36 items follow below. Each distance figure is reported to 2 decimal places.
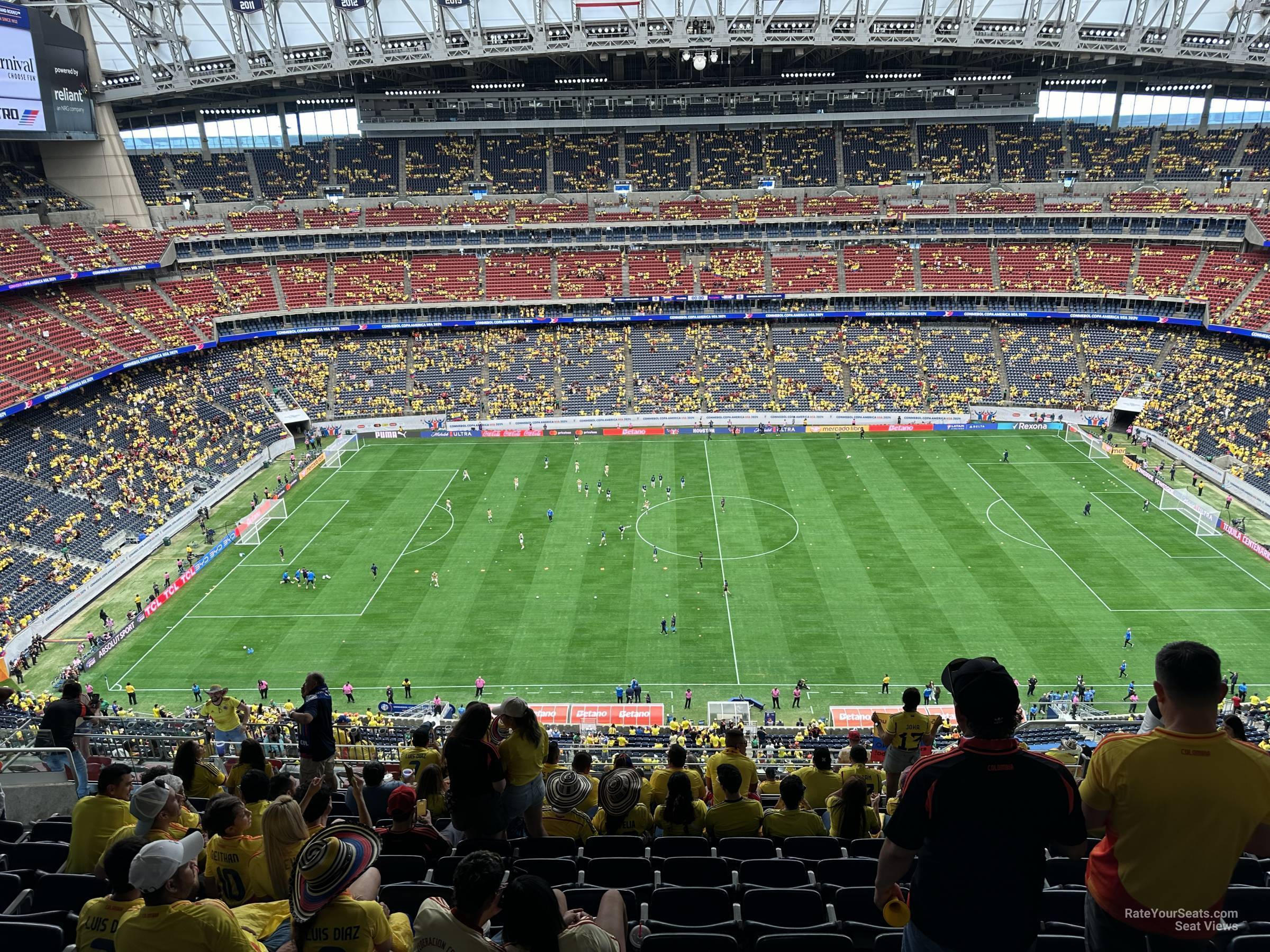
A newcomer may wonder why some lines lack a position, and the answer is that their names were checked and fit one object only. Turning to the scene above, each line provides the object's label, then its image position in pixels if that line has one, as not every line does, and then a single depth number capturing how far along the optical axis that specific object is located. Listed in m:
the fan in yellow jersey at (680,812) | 10.34
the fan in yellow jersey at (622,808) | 10.33
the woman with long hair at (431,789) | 10.56
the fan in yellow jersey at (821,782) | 12.06
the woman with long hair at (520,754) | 9.04
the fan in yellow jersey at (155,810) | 6.83
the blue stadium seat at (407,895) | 7.66
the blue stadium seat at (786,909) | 7.88
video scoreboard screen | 57.69
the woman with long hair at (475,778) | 8.30
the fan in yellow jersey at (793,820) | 10.30
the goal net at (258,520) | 50.09
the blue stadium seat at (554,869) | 8.31
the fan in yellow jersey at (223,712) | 17.97
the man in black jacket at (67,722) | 13.64
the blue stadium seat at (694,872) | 8.91
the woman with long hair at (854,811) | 10.34
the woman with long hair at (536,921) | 4.64
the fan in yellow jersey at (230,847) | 7.03
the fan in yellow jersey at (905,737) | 12.98
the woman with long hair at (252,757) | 10.99
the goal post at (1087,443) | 60.81
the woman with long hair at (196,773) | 10.70
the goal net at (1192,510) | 47.94
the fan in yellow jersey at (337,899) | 5.26
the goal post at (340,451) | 62.69
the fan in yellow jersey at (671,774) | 11.62
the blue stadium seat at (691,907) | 7.96
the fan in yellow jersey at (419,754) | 12.62
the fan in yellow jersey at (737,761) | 11.16
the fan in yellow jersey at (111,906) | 5.73
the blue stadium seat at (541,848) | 9.15
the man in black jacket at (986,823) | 4.57
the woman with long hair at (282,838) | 6.59
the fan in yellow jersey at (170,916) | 5.09
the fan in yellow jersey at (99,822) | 8.17
